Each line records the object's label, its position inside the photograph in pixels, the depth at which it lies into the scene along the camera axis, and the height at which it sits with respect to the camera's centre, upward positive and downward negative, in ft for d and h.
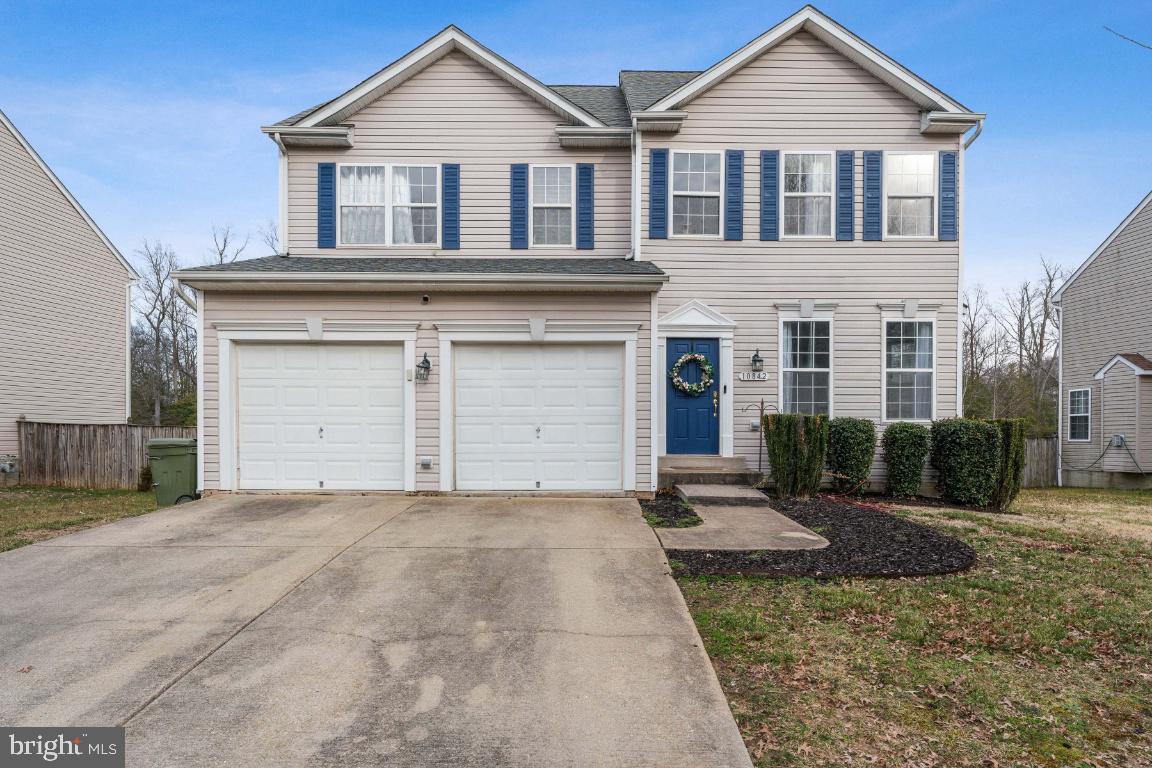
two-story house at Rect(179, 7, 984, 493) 28.78 +7.56
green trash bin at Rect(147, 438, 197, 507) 28.32 -4.35
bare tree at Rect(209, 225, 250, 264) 89.40 +22.07
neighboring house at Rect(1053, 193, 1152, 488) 46.19 +1.93
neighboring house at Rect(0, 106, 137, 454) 42.68 +6.42
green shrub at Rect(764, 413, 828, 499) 29.30 -3.53
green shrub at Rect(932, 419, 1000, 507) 30.53 -4.07
